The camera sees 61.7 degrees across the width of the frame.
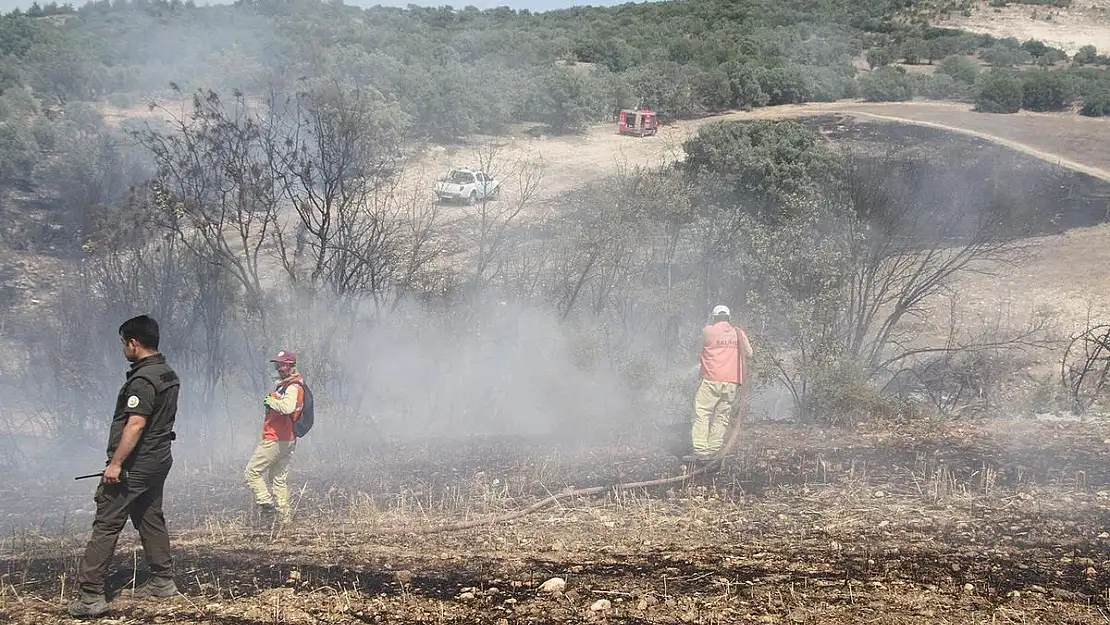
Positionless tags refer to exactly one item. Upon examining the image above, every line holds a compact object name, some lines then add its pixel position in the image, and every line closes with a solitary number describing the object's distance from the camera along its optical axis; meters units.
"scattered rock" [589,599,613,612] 5.13
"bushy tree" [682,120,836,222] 20.56
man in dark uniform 5.11
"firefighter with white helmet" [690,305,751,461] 8.44
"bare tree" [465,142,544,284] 14.36
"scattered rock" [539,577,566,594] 5.40
